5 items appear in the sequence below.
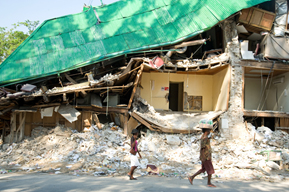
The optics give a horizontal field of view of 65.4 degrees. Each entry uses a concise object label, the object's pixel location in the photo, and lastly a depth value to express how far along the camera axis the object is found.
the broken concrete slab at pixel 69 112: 9.92
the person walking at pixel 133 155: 6.00
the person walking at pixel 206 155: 5.48
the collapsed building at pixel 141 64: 10.02
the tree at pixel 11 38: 21.95
